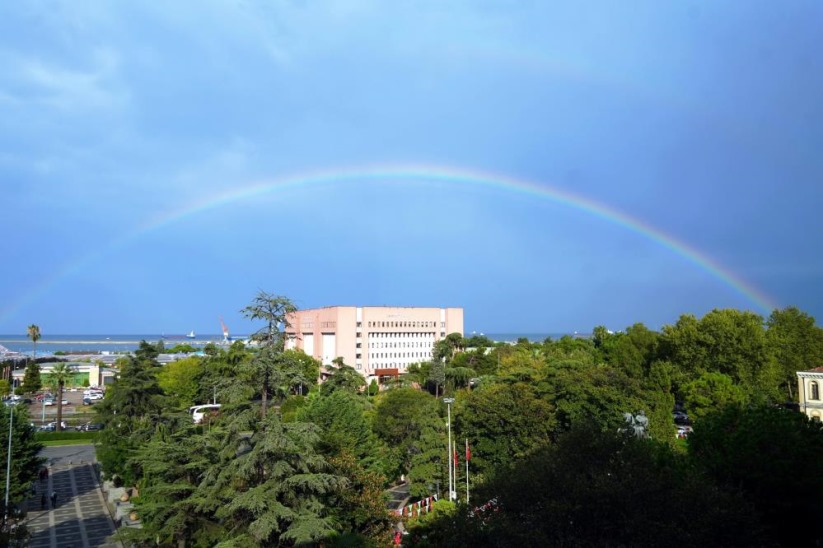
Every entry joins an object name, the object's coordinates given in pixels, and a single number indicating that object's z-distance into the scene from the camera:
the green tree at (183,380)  64.62
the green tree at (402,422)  37.03
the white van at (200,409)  55.00
